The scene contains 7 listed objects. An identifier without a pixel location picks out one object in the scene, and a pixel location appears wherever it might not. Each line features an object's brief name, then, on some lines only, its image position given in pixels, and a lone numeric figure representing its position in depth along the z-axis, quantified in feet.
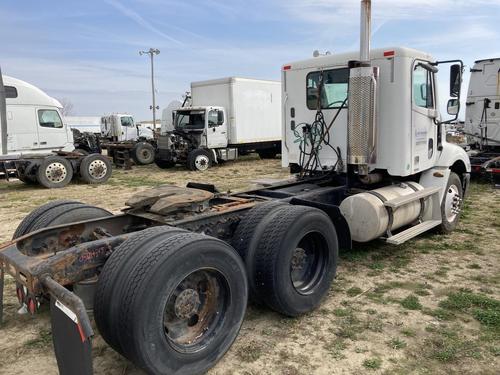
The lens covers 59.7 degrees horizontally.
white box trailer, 57.16
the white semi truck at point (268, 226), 9.21
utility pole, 151.43
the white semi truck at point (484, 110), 38.42
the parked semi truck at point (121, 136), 62.28
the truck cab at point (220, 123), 55.31
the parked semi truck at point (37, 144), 40.93
